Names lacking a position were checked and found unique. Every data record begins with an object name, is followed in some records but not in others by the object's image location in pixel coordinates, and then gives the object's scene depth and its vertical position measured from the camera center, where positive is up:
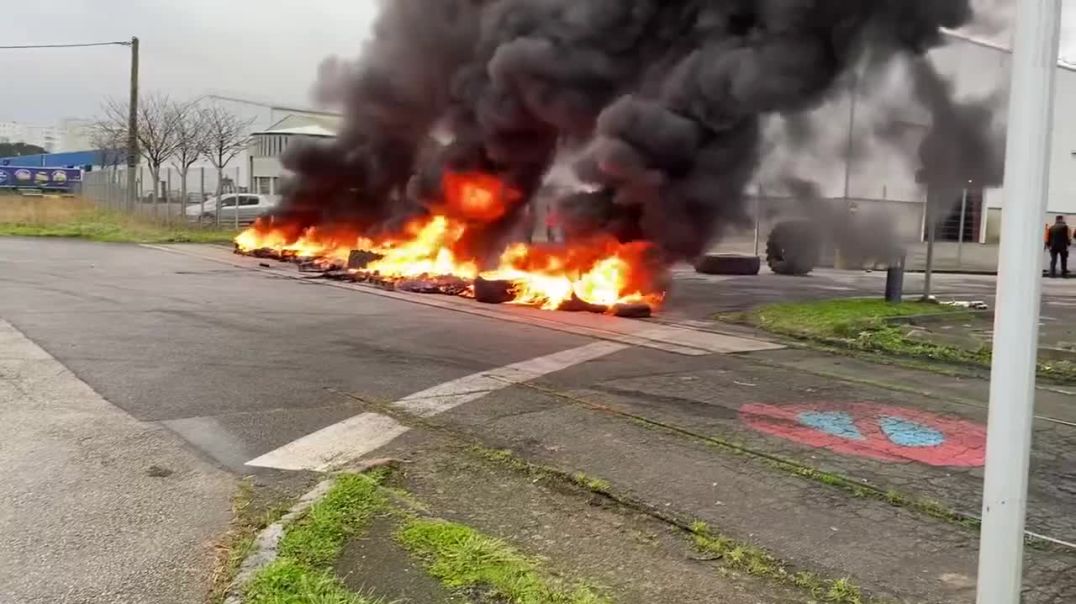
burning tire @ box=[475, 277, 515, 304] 12.28 -0.66
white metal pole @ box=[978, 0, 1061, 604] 2.00 -0.06
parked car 30.92 +1.04
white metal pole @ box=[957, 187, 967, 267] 19.43 +0.60
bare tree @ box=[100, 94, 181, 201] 32.97 +3.88
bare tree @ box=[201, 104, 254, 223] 34.53 +4.26
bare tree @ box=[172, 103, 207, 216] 34.09 +3.95
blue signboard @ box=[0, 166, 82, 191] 52.22 +3.08
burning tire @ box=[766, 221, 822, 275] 15.51 +0.22
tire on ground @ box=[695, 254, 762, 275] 18.25 -0.17
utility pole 28.69 +3.04
